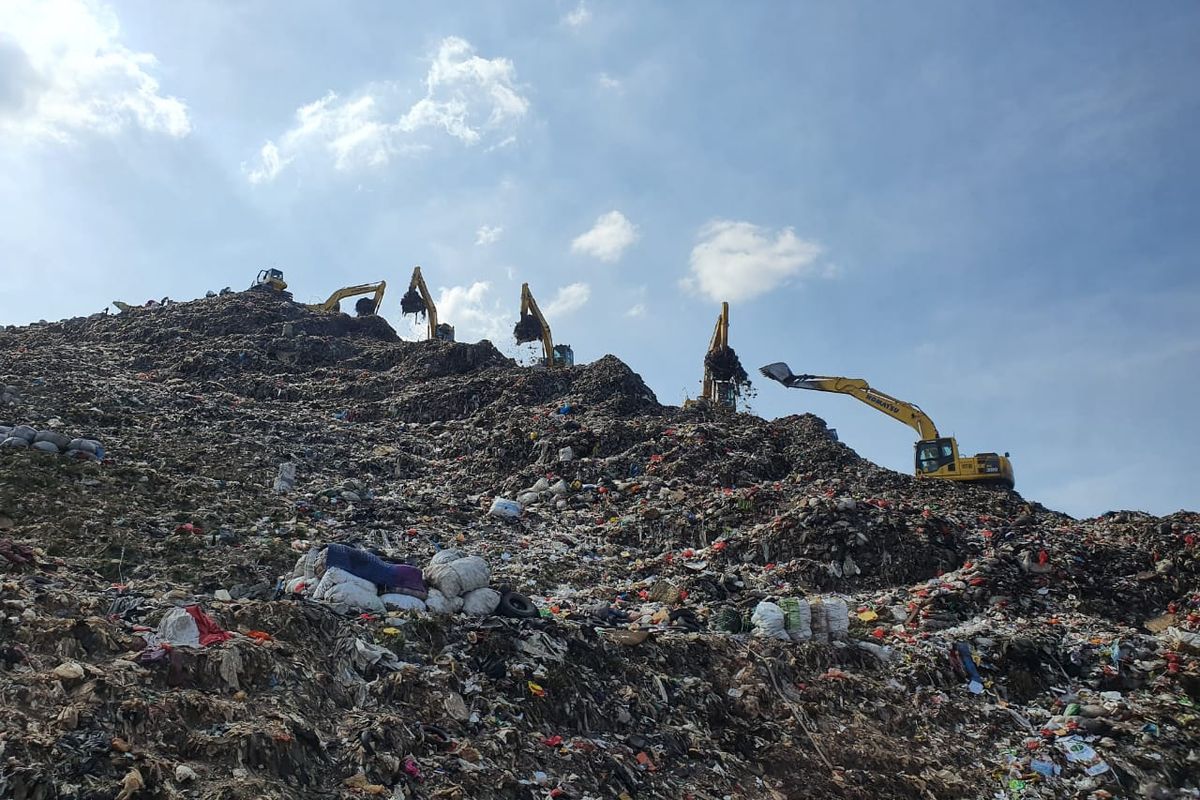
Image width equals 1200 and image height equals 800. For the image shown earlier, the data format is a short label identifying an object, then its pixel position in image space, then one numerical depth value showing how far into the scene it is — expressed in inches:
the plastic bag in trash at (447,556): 282.0
